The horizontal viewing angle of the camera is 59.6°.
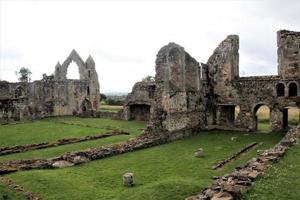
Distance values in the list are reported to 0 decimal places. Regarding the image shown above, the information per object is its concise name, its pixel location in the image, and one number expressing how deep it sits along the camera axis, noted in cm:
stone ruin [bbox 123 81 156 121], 2930
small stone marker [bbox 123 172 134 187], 1084
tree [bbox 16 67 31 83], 6687
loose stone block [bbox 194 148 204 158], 1500
